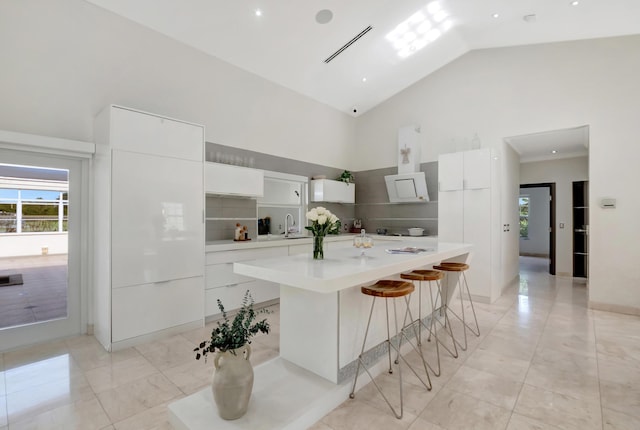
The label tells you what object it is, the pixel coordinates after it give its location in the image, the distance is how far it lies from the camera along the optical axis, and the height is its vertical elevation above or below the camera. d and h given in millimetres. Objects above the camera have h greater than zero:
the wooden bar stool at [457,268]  2931 -527
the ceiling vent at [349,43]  4170 +2444
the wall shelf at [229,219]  4112 -39
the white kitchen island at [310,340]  1723 -929
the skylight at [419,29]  4148 +2708
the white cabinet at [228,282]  3525 -809
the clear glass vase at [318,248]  2359 -251
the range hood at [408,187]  5383 +510
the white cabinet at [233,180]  3803 +476
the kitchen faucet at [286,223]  5109 -125
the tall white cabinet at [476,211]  4418 +57
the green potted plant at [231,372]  1667 -861
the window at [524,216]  9727 -44
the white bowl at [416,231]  5412 -283
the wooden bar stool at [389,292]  1998 -515
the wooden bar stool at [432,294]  2561 -836
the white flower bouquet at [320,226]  2316 -80
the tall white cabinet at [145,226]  2801 -96
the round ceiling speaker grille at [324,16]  3707 +2472
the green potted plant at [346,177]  6121 +774
